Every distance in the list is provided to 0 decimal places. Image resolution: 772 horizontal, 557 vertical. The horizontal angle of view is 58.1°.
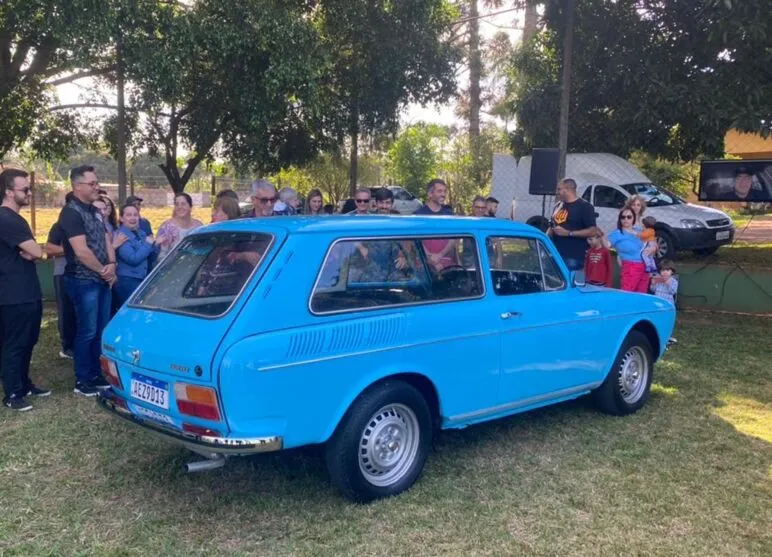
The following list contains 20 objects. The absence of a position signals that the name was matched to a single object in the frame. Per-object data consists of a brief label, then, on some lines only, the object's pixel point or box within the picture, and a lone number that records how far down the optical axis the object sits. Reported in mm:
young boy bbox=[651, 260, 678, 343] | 8406
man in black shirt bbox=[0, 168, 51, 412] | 5355
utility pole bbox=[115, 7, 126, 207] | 9434
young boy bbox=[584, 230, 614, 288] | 7691
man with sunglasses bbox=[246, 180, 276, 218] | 6488
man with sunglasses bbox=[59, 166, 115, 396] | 5555
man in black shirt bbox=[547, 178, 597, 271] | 7391
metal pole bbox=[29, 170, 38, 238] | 14402
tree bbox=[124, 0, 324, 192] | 9375
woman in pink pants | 8016
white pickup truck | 14438
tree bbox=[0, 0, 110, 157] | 8672
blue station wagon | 3512
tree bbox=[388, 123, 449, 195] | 28453
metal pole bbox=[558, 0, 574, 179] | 12539
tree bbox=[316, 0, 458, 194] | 11398
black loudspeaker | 10234
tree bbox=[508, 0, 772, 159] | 10844
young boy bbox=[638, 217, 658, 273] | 8109
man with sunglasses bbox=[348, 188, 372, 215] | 7988
